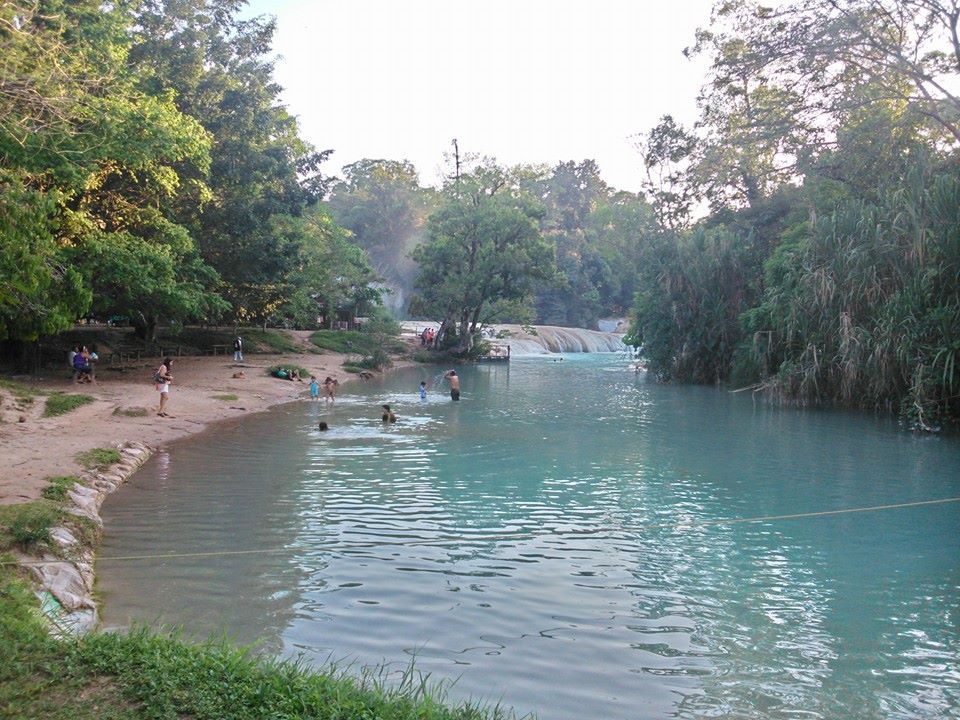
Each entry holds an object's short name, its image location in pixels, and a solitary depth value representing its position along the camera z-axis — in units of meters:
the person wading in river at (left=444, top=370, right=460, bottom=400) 28.64
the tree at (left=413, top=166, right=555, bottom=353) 47.72
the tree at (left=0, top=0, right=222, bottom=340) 12.62
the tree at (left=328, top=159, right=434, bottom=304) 88.44
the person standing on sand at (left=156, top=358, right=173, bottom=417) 20.57
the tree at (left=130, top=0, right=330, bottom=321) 33.53
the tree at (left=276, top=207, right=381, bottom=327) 40.38
